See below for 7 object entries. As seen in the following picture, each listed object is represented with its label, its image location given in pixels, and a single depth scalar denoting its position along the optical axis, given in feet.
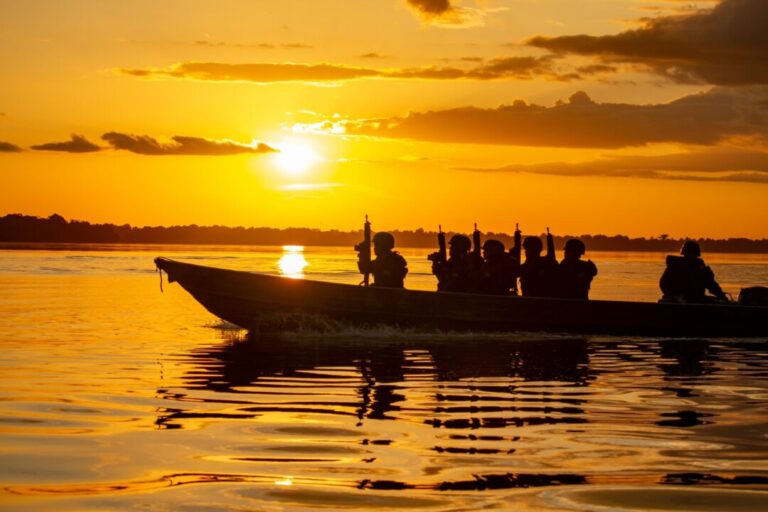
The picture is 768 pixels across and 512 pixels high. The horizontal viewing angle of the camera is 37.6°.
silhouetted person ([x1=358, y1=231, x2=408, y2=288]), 78.12
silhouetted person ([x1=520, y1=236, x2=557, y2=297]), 77.97
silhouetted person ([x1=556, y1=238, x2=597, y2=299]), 77.92
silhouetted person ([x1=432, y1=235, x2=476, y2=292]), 77.82
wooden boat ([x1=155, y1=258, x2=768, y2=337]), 74.95
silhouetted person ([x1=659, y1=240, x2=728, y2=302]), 79.15
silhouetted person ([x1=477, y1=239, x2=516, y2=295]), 77.77
